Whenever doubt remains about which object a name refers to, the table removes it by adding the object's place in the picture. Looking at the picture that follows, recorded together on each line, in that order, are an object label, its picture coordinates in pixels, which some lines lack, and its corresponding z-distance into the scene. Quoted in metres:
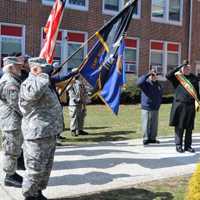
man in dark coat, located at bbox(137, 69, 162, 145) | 10.76
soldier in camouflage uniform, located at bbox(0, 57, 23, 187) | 6.51
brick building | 21.64
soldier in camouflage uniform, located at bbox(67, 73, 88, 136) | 12.14
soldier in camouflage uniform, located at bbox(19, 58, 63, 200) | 5.68
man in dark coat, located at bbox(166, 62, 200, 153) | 9.66
